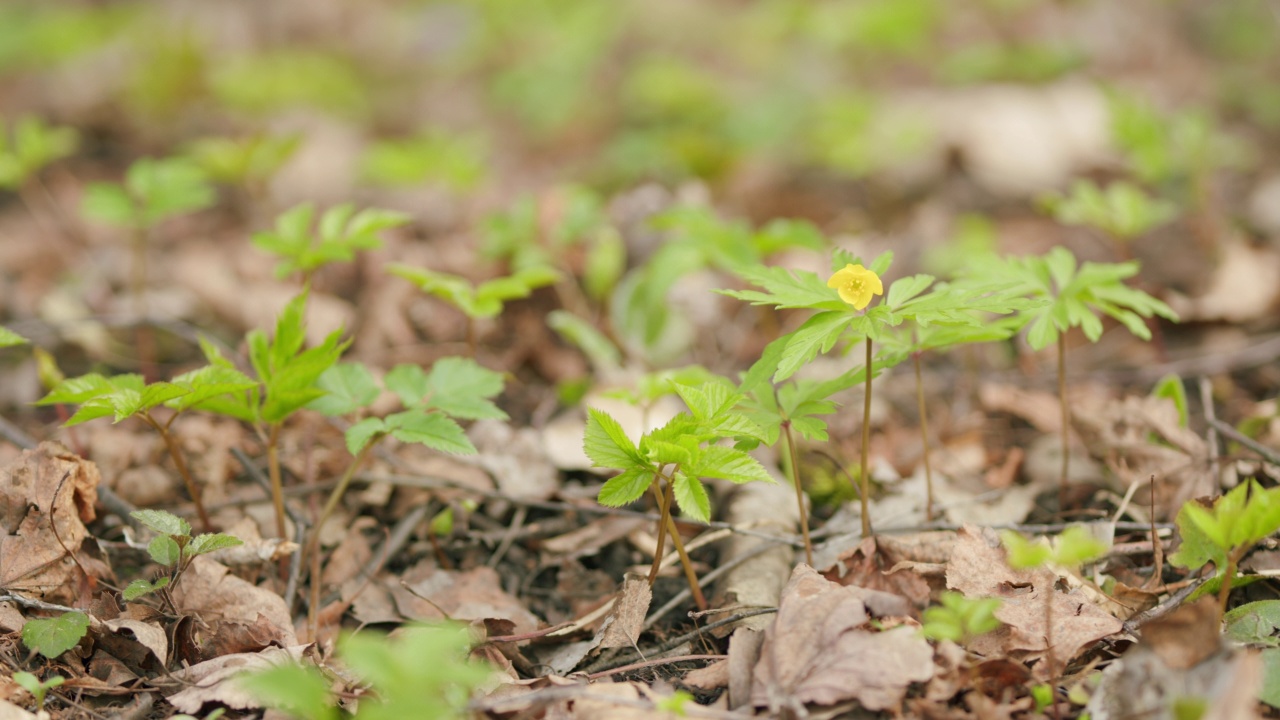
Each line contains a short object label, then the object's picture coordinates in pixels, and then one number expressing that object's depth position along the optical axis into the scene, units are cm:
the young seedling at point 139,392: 92
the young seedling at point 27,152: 112
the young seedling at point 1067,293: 95
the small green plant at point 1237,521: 88
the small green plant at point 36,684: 89
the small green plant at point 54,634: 91
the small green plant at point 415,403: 93
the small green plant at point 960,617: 87
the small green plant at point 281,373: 94
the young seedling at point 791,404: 92
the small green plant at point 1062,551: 86
